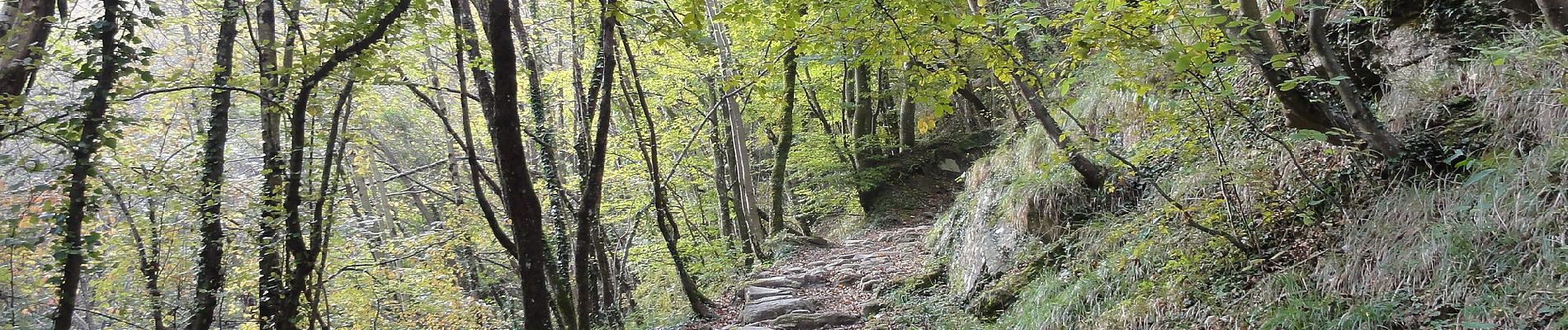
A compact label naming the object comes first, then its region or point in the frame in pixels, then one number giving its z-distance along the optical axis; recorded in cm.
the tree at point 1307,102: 343
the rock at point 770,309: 733
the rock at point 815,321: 700
